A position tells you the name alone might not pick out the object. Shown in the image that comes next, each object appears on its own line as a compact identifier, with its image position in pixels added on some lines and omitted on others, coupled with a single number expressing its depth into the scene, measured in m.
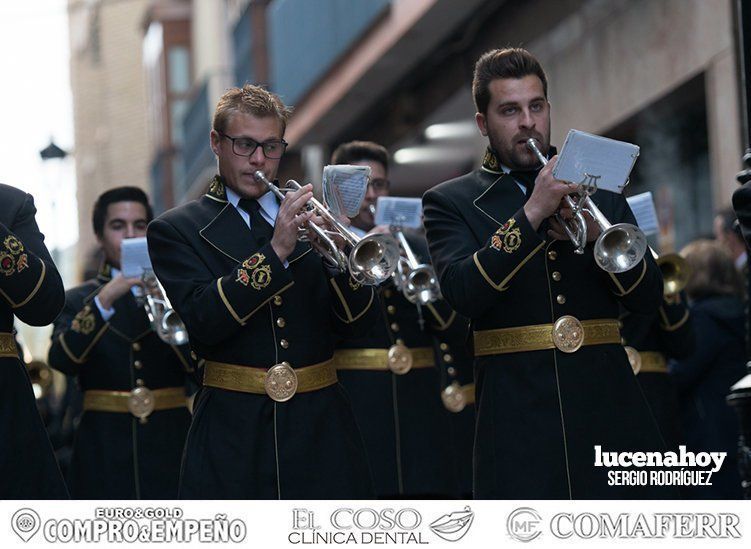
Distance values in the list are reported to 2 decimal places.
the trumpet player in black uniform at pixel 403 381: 17.08
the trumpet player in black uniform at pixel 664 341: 16.67
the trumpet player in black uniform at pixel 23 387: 11.42
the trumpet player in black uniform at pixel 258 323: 11.37
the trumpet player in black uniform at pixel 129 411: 16.80
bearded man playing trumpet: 11.10
